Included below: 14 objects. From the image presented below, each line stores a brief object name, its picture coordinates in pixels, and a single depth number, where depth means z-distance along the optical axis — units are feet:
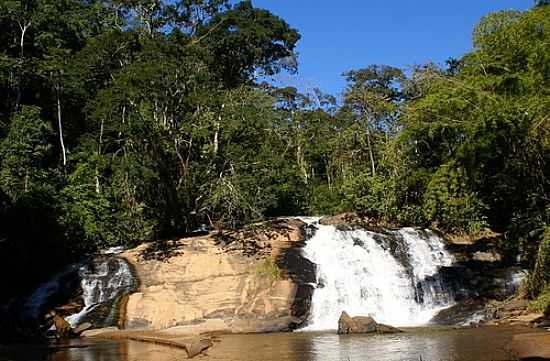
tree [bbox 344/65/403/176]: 131.85
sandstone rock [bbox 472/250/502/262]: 76.74
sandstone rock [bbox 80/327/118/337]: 62.64
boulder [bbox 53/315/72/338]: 63.52
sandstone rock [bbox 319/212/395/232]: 85.56
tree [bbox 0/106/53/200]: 83.61
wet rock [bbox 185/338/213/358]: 48.14
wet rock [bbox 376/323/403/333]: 58.29
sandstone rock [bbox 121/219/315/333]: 65.72
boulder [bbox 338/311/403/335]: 58.49
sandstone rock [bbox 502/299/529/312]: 63.21
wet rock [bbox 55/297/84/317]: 67.77
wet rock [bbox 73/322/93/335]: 63.50
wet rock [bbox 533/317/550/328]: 55.47
